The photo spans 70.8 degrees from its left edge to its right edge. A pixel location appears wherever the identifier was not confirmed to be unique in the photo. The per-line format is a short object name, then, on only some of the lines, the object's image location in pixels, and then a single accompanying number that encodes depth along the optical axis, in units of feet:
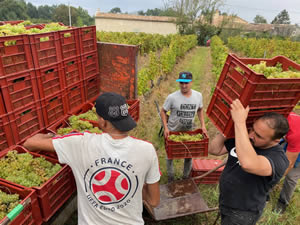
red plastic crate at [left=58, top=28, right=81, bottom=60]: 11.81
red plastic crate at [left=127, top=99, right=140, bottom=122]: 14.54
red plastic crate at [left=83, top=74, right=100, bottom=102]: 14.75
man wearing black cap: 5.45
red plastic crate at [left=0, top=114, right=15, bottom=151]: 9.21
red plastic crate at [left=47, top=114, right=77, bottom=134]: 11.54
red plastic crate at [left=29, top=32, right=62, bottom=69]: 10.05
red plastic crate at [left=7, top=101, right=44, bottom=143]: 9.71
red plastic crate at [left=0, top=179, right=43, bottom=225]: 6.83
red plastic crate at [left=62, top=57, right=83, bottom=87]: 12.40
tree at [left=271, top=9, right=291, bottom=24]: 312.91
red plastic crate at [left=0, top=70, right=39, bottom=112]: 9.02
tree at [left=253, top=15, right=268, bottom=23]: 376.48
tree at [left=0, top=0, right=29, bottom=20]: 219.82
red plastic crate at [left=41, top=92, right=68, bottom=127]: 11.41
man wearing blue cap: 13.35
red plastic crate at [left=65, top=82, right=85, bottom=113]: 13.20
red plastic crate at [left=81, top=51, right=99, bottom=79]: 13.91
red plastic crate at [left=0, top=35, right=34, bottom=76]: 8.77
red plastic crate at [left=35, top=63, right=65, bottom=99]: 10.68
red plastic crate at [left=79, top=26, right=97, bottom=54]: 13.20
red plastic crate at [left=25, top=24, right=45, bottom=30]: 12.80
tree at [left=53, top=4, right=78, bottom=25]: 219.00
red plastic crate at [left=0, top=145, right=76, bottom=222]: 7.75
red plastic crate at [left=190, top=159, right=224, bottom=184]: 14.37
